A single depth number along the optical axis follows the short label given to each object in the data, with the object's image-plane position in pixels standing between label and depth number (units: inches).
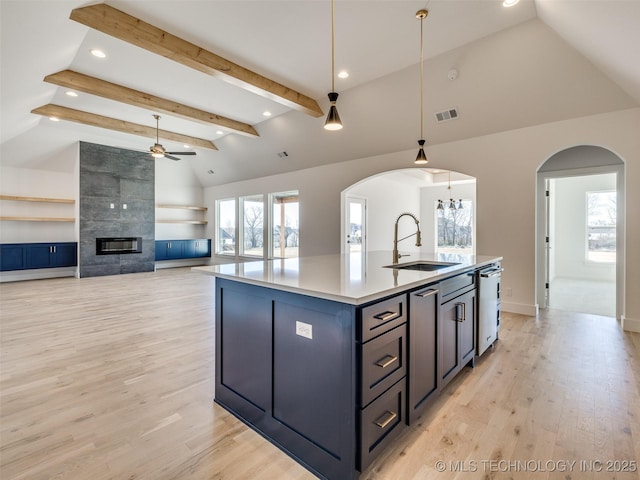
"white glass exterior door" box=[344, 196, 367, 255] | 283.3
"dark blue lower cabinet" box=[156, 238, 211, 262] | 353.7
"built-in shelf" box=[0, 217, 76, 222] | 267.9
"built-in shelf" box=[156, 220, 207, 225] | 364.7
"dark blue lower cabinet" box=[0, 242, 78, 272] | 264.4
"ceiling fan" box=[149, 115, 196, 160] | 234.1
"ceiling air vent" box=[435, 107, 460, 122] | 176.2
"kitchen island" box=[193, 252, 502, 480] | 56.9
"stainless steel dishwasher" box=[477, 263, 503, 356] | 107.9
